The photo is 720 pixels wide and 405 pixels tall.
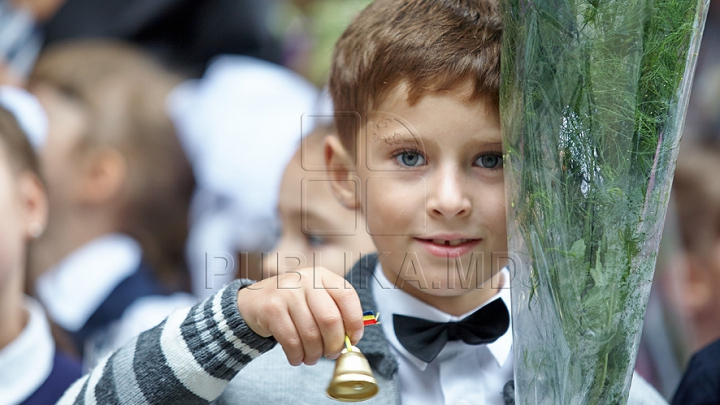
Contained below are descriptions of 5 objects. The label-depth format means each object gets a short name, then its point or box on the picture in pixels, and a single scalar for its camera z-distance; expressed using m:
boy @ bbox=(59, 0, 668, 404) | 1.75
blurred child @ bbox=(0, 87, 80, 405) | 2.11
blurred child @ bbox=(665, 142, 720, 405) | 2.93
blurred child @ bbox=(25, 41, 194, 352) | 2.79
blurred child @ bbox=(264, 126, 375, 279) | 2.14
